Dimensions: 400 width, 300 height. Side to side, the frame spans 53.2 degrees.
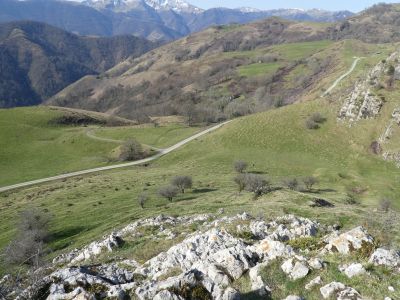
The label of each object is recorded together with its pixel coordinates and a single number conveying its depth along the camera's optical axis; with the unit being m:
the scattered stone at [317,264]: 18.19
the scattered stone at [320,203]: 51.03
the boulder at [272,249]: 19.98
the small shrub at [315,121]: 106.88
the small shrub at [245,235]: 27.90
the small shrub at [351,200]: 63.42
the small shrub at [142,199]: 60.42
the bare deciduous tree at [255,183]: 63.15
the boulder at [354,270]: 17.22
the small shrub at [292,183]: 68.53
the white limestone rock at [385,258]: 17.62
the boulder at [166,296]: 16.38
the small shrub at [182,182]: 70.19
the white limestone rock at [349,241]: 20.14
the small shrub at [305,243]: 22.71
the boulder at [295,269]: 17.86
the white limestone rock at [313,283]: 17.09
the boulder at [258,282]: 17.23
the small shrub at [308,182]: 73.77
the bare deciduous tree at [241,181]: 66.50
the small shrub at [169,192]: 65.31
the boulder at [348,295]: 15.69
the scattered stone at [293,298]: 15.95
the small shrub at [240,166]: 86.94
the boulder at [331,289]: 16.25
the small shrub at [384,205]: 57.34
